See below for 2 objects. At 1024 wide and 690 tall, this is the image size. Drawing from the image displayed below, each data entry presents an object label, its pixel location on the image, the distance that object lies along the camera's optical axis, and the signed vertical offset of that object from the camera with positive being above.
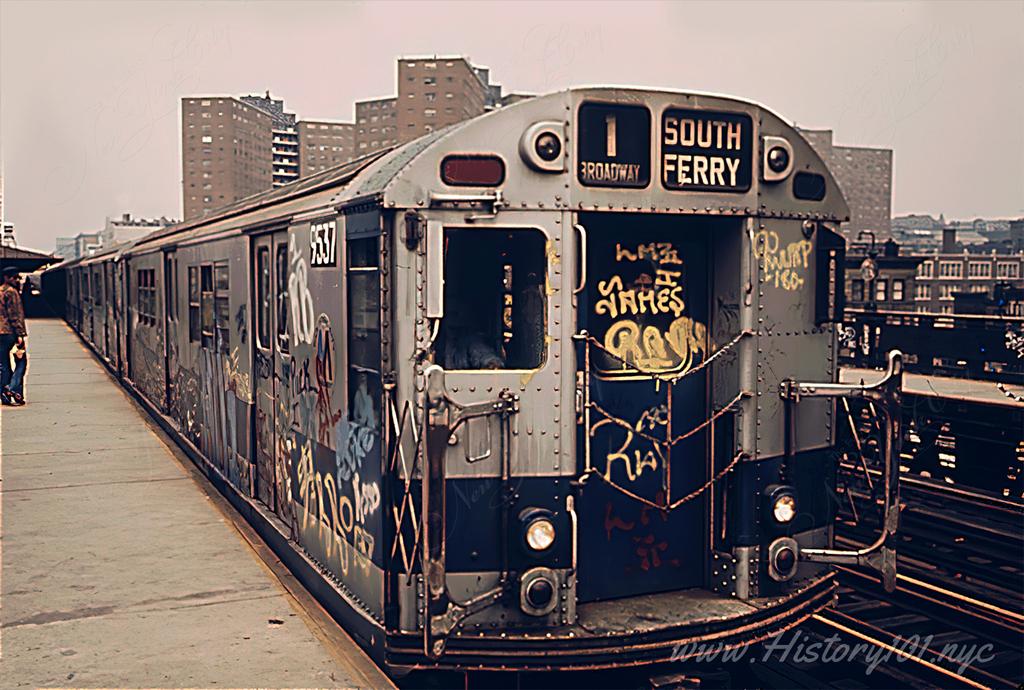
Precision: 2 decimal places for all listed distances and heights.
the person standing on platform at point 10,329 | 15.73 -0.65
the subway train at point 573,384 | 5.14 -0.55
